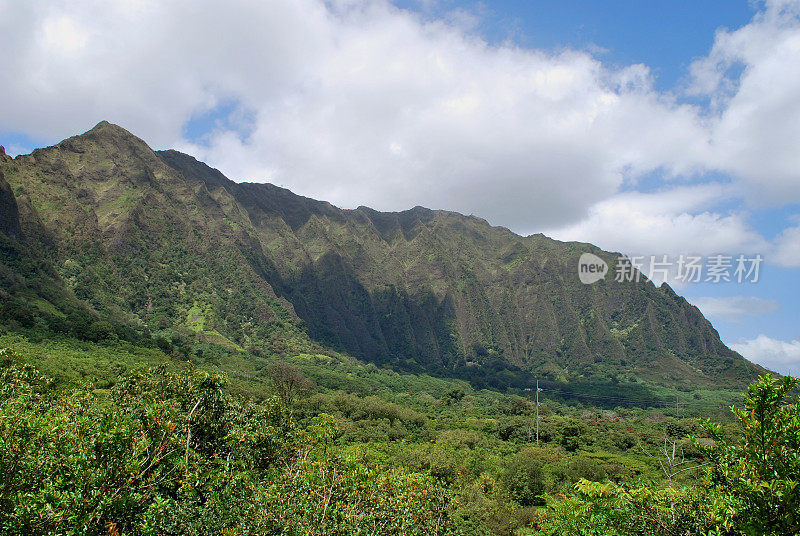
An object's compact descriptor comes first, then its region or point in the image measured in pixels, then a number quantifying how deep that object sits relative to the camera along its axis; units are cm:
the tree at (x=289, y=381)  9336
